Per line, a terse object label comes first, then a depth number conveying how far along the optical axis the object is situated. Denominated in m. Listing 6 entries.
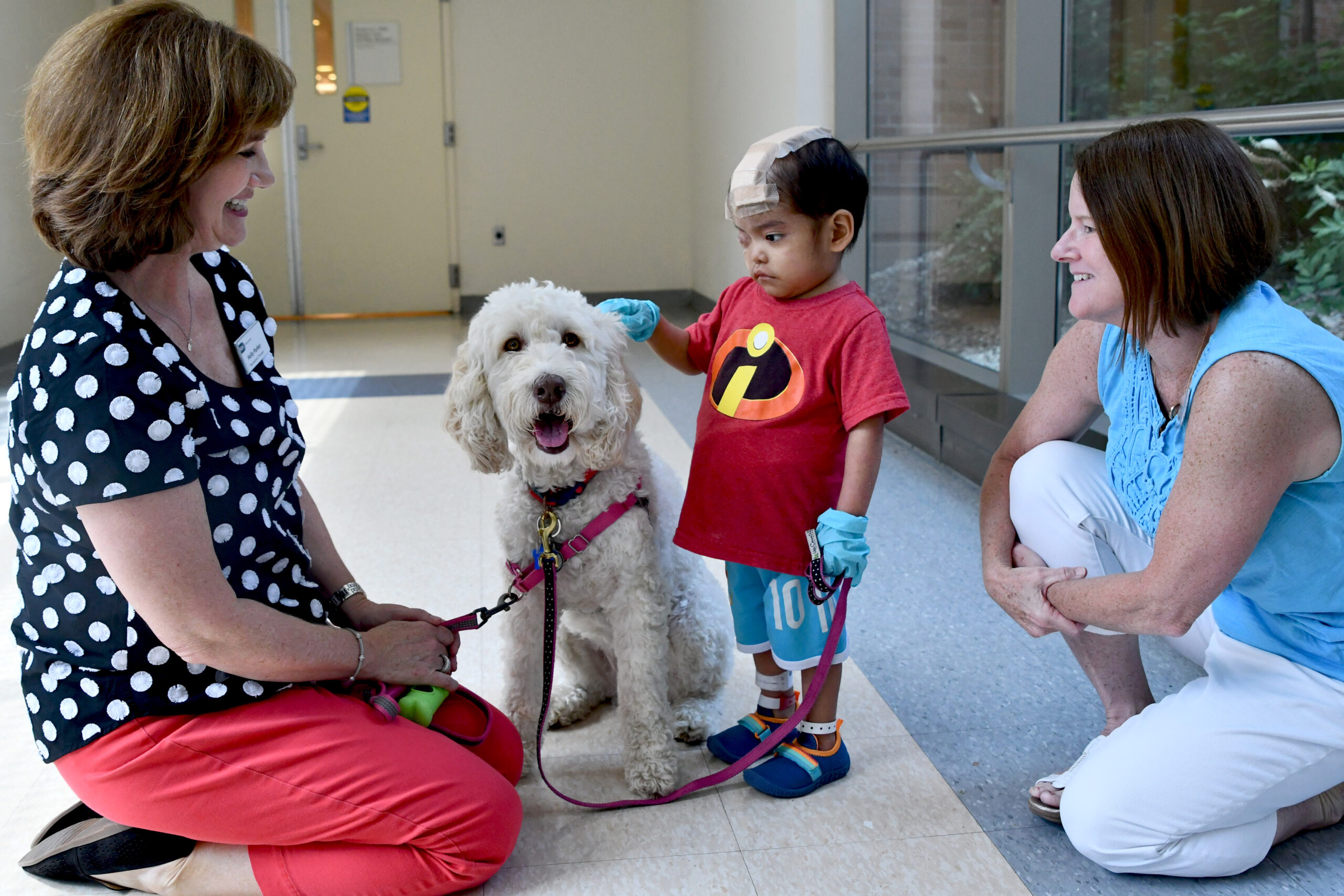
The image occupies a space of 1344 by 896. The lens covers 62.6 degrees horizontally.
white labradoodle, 1.63
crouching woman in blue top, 1.33
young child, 1.64
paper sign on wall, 8.13
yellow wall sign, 8.21
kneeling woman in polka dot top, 1.23
